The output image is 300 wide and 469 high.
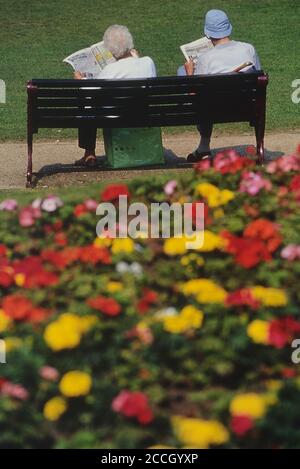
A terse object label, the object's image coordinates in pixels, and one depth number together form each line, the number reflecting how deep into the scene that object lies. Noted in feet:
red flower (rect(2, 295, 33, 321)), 21.03
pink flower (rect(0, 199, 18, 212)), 26.25
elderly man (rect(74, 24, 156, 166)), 44.35
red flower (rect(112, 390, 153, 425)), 18.42
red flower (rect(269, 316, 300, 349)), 19.66
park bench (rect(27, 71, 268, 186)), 43.34
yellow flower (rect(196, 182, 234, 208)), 25.99
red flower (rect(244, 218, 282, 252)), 23.57
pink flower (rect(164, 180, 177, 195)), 26.85
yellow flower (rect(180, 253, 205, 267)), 23.09
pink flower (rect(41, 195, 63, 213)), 25.63
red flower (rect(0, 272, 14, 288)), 23.09
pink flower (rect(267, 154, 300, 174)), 28.27
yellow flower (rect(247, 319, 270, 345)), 19.98
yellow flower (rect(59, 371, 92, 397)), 18.98
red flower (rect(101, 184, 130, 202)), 26.38
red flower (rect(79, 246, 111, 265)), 23.13
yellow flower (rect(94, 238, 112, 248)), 24.23
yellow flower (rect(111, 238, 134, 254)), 23.71
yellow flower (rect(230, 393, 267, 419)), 18.33
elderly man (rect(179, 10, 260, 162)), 46.14
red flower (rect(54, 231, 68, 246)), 24.45
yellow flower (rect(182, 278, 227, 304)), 21.39
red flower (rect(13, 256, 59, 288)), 22.09
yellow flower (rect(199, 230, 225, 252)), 23.17
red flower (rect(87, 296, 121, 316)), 20.59
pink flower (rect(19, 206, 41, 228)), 25.23
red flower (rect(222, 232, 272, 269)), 22.41
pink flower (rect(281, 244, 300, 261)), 23.05
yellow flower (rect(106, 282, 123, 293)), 21.76
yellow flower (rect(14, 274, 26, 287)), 22.81
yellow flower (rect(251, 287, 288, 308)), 21.15
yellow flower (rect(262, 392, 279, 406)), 18.65
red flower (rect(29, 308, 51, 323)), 20.79
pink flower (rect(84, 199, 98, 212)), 25.91
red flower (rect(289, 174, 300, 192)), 26.82
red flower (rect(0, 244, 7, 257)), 24.41
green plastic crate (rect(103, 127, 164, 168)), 45.94
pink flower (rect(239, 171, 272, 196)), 26.37
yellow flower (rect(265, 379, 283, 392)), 19.33
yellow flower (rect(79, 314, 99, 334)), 20.14
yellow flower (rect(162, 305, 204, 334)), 20.41
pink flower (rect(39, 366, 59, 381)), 19.28
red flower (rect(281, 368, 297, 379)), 20.01
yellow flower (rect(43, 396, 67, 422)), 18.95
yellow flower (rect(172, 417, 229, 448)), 18.12
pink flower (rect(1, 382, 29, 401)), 19.19
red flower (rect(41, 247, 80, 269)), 22.91
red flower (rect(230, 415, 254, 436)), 17.95
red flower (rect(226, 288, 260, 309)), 20.91
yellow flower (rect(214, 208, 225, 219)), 25.53
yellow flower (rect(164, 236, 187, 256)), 23.35
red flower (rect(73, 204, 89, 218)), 25.58
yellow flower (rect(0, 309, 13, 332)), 21.25
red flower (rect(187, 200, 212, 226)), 24.89
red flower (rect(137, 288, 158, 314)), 21.01
